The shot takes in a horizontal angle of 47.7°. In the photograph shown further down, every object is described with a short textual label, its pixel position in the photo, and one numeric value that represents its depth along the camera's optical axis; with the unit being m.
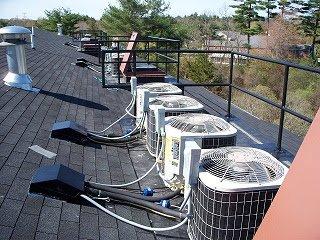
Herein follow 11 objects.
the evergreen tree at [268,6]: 43.09
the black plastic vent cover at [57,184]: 2.59
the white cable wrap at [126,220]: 2.53
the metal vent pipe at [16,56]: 5.21
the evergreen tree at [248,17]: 44.03
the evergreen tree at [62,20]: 42.27
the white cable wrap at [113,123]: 4.80
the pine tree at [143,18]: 37.94
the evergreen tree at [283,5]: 42.38
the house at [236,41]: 44.03
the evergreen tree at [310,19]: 39.72
